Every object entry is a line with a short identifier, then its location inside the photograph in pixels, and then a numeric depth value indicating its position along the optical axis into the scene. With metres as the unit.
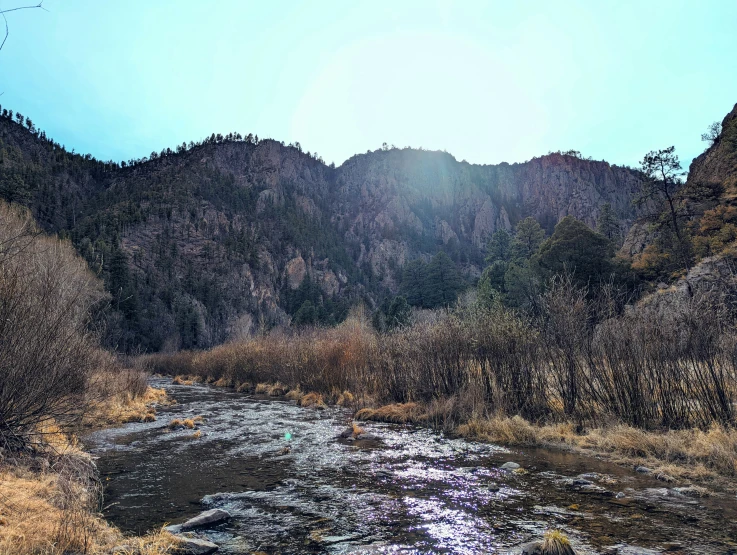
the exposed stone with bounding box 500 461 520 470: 10.72
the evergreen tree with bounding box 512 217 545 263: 67.19
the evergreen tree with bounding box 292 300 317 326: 77.08
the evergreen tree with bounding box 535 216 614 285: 36.56
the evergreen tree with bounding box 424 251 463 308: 74.44
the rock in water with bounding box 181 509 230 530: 7.01
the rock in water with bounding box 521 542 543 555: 5.74
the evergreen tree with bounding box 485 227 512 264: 83.94
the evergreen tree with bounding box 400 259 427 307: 78.88
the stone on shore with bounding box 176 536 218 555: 6.00
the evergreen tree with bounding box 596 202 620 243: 68.94
